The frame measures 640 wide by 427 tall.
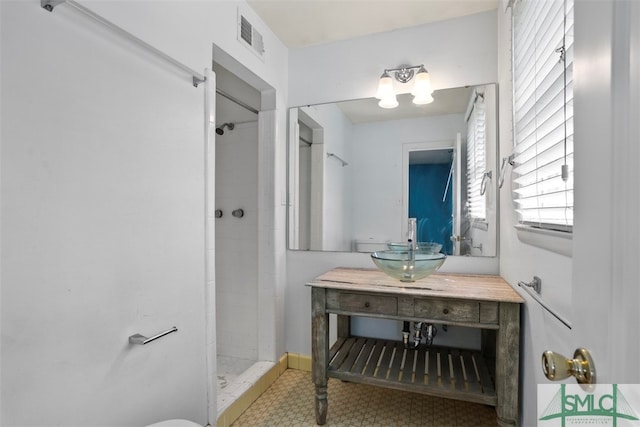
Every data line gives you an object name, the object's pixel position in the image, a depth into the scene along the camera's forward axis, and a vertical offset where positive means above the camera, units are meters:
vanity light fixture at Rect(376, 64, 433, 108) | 1.95 +0.78
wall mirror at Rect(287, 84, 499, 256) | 1.91 +0.25
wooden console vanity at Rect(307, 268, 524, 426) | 1.39 -0.63
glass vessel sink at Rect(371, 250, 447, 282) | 1.61 -0.29
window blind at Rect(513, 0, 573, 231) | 0.84 +0.32
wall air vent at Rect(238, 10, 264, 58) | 1.78 +1.02
